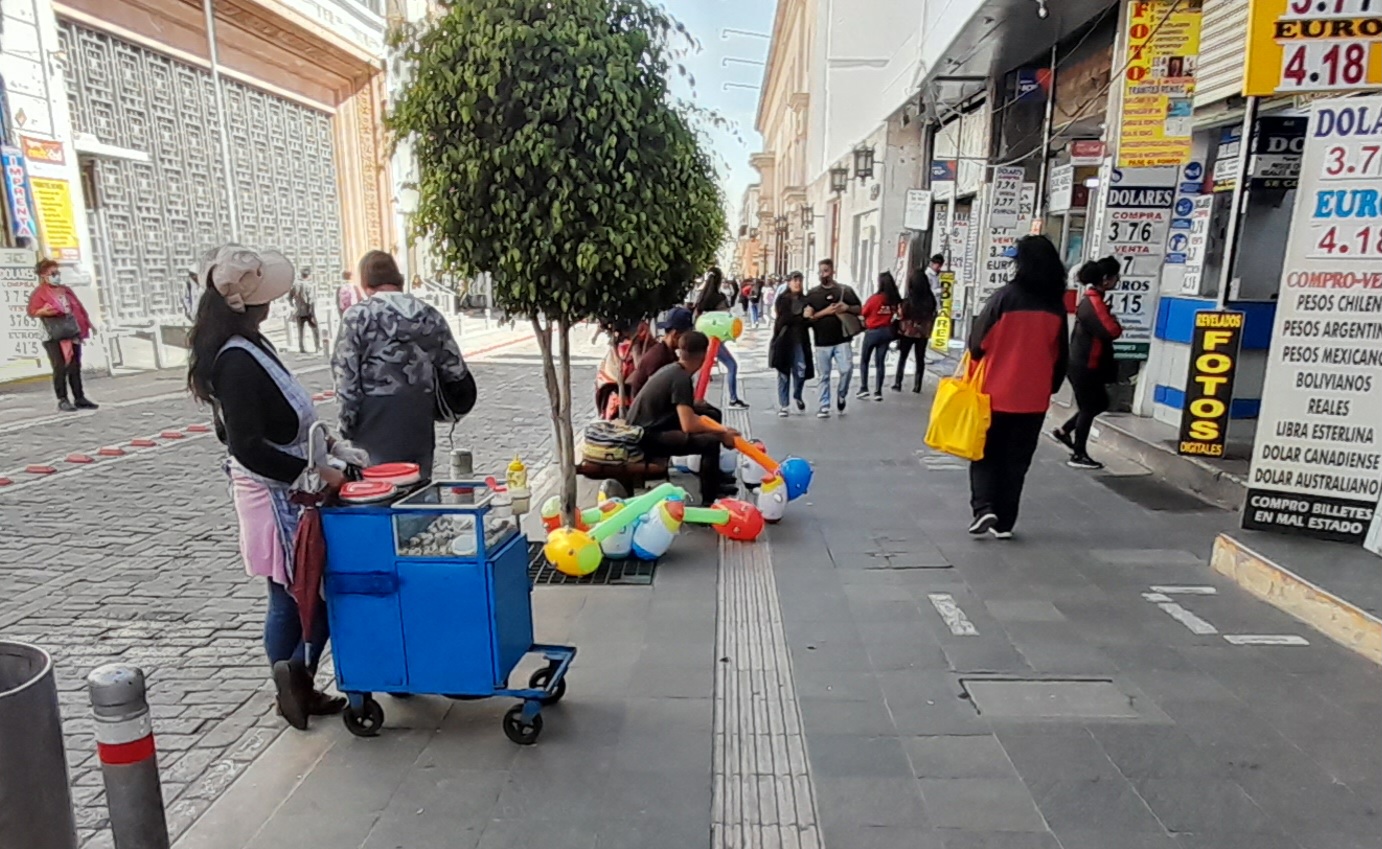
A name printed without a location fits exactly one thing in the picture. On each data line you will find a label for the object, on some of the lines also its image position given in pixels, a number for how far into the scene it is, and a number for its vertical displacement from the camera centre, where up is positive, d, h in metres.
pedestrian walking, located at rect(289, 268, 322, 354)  18.08 -1.24
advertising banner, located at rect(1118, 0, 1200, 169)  7.97 +1.55
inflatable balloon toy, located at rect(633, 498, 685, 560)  5.01 -1.65
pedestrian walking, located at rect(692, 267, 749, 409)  10.08 -0.69
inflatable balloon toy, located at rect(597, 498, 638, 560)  5.07 -1.77
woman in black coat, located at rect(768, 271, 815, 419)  9.82 -1.11
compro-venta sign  4.56 -0.55
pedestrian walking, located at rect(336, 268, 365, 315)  18.54 -1.02
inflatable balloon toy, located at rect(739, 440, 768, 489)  6.18 -1.62
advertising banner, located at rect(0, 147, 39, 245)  12.39 +0.76
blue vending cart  3.01 -1.27
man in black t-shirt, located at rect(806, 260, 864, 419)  9.65 -0.86
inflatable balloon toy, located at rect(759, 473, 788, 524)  5.78 -1.68
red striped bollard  2.04 -1.24
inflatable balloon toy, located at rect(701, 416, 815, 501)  5.86 -1.55
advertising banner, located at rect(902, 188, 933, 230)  16.02 +0.77
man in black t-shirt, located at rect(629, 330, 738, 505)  5.72 -1.13
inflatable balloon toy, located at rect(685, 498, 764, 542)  5.38 -1.71
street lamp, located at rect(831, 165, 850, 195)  25.98 +2.17
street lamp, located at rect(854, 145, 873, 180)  20.80 +2.15
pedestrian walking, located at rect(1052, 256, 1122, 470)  7.07 -0.83
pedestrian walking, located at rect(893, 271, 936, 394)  10.71 -0.81
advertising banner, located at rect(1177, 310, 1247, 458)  6.37 -1.00
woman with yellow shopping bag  5.14 -0.59
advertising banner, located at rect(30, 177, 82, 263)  13.14 +0.45
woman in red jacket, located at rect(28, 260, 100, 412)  9.87 -0.89
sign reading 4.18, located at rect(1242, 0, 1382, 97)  4.71 +1.14
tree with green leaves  4.19 +0.53
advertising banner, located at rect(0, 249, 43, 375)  12.38 -0.90
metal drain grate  4.84 -1.89
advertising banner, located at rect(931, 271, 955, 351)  16.11 -1.46
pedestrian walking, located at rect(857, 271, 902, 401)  10.27 -0.80
